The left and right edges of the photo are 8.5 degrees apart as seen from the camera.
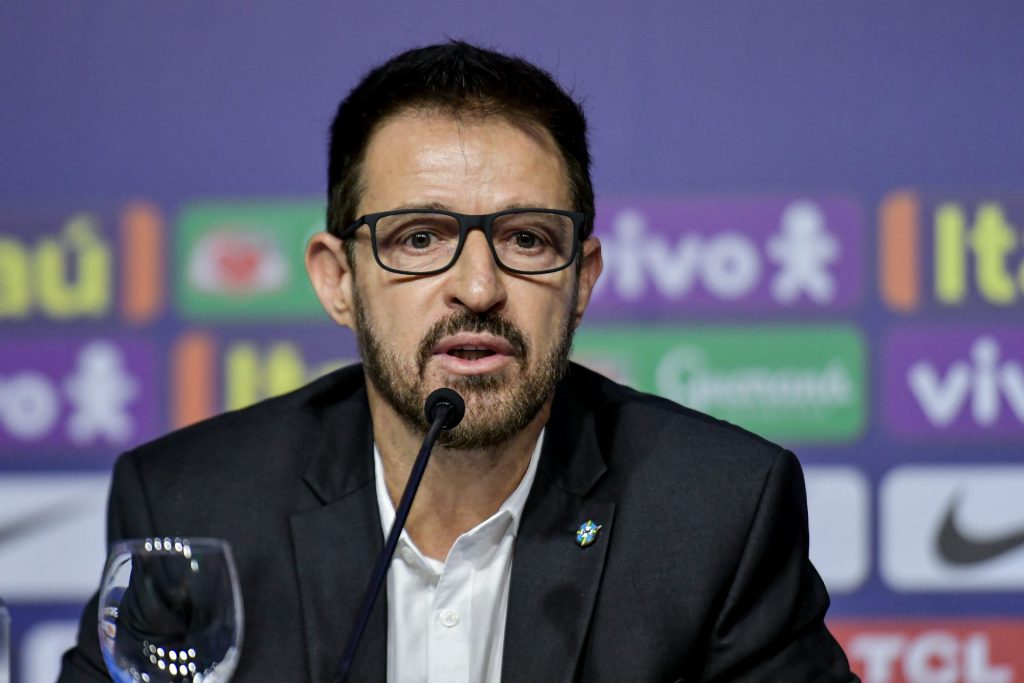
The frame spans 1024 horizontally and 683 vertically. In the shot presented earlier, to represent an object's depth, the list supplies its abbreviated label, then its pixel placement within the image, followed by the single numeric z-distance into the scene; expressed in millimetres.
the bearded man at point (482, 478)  3674
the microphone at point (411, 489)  3452
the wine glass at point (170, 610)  3463
